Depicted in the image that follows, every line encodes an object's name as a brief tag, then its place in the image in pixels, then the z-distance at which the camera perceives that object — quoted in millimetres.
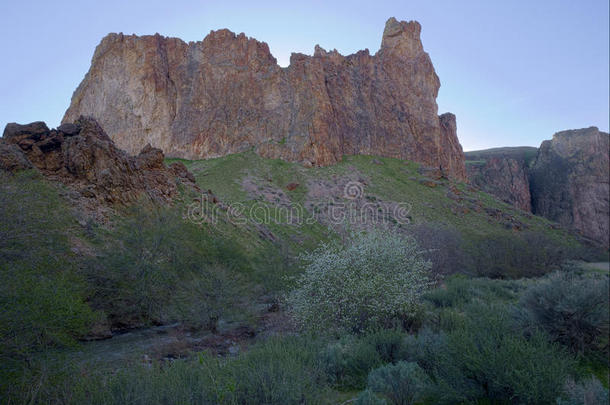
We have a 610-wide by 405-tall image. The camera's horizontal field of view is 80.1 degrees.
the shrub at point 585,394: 4496
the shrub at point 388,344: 7629
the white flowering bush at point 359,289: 9953
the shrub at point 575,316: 8000
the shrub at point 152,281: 13547
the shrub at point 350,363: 6895
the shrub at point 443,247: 25094
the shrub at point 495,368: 4977
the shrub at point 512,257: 27609
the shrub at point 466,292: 14015
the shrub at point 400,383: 5598
